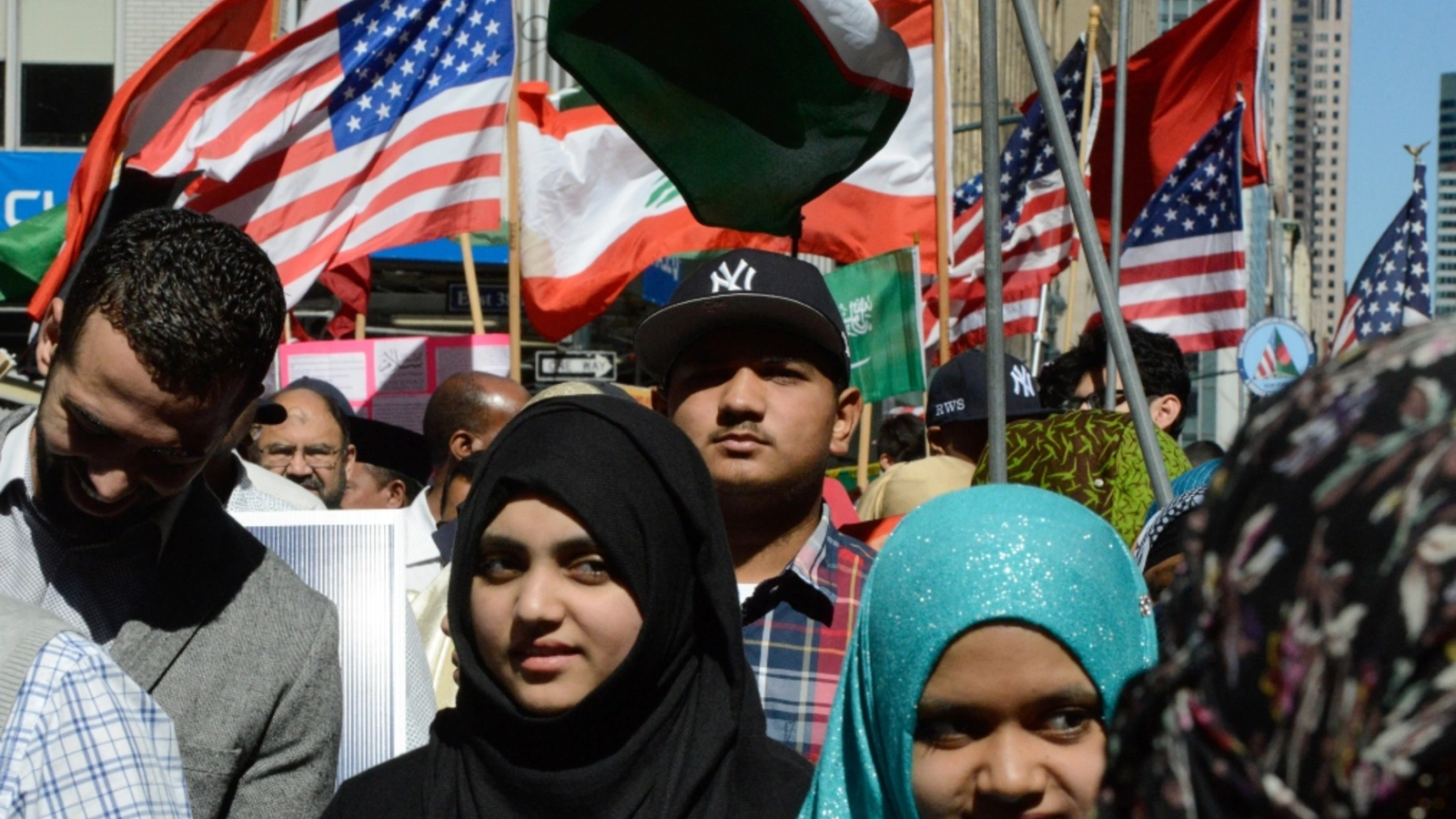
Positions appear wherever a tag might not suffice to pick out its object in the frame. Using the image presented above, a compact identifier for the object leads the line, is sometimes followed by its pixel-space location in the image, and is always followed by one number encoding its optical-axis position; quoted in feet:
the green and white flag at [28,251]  30.37
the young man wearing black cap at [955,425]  19.25
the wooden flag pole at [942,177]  25.31
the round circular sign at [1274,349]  55.01
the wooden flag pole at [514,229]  26.68
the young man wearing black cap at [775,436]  11.11
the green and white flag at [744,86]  15.11
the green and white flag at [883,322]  27.37
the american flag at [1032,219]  40.60
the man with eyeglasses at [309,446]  20.98
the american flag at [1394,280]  47.73
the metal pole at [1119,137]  24.38
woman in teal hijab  7.27
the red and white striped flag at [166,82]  23.98
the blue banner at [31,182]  63.77
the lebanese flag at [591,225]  30.68
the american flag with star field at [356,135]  26.63
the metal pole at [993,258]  11.02
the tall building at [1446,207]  484.87
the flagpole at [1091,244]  11.27
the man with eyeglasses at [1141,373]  21.91
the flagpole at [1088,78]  37.81
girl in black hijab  8.97
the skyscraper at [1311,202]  554.67
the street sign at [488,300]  52.37
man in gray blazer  9.08
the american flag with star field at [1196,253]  37.37
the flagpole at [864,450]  31.68
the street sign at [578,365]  41.65
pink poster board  28.48
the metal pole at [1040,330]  48.91
